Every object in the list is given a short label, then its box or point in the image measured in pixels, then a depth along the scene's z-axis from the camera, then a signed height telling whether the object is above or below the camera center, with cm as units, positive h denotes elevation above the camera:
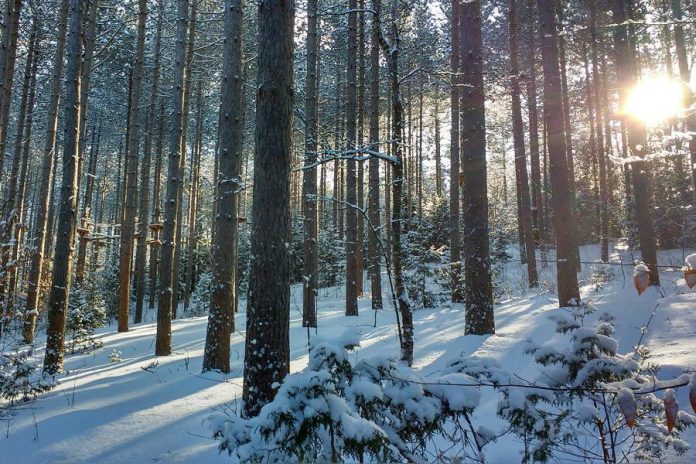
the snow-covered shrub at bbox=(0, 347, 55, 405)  522 -130
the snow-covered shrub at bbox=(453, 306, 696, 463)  230 -67
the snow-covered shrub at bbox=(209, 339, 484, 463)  196 -68
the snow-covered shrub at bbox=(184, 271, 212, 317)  1930 -115
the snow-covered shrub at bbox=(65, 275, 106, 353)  983 -108
